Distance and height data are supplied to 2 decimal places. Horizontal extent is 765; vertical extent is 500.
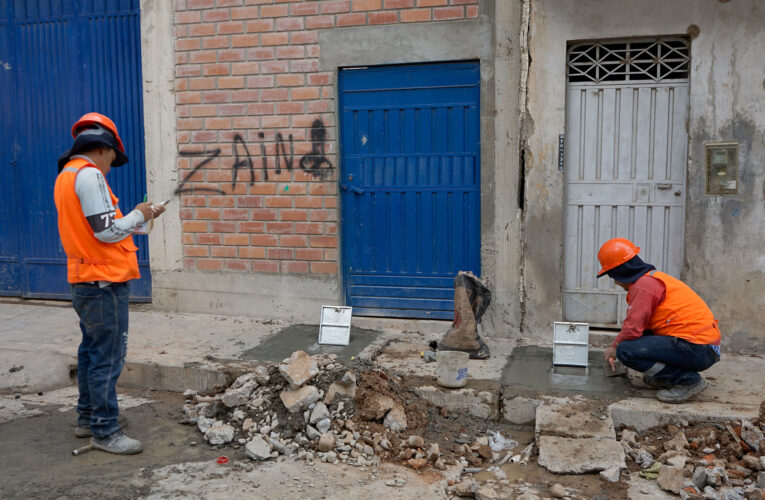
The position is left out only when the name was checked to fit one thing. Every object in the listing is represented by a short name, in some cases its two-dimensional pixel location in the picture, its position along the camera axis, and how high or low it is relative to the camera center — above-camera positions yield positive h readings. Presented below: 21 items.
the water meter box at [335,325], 5.92 -1.15
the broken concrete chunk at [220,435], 4.48 -1.55
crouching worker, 4.61 -0.92
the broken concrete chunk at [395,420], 4.55 -1.49
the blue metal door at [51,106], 7.24 +0.88
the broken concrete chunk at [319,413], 4.52 -1.43
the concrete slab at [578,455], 3.99 -1.53
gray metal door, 5.78 +0.26
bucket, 4.86 -1.23
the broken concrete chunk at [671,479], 3.81 -1.58
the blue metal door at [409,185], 6.24 +0.03
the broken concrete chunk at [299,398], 4.58 -1.35
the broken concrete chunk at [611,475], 3.90 -1.58
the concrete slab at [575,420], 4.31 -1.46
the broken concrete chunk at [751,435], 4.15 -1.47
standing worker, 4.09 -0.41
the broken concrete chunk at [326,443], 4.30 -1.53
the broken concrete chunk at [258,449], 4.25 -1.57
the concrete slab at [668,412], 4.45 -1.42
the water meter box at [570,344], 5.33 -1.19
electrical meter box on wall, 5.56 +0.15
